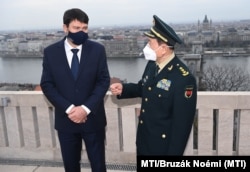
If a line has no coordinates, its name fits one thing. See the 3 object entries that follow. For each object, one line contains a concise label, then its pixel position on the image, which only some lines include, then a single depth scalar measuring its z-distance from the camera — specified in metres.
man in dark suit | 2.02
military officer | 1.57
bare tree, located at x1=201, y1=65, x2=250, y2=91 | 29.66
